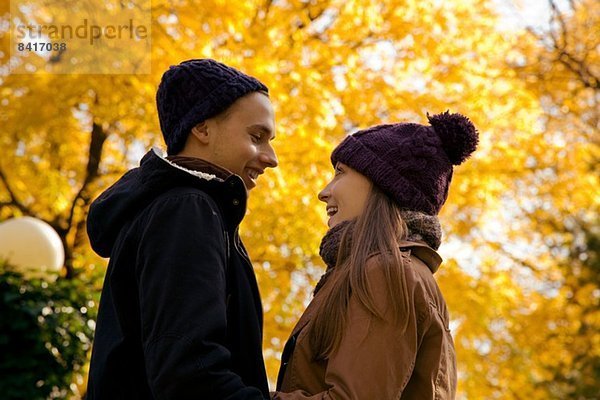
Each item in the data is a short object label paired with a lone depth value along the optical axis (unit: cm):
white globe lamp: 1352
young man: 418
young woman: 482
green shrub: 1284
